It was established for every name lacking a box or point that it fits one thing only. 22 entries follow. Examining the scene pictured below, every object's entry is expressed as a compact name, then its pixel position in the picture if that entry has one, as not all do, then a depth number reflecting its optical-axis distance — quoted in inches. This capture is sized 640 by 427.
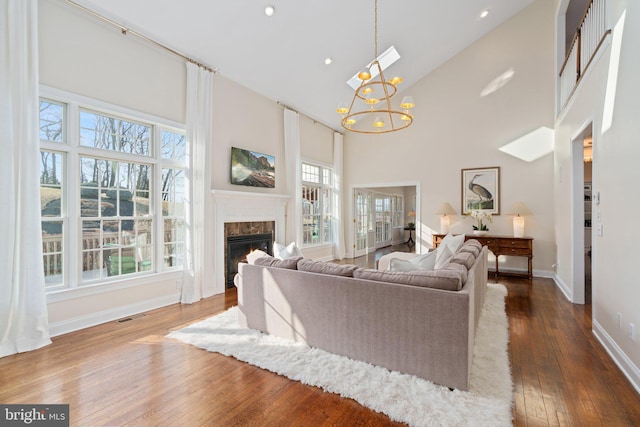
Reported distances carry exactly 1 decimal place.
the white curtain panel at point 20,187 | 109.3
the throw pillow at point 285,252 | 137.5
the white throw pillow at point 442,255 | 127.3
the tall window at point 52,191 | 126.0
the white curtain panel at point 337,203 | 312.7
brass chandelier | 286.1
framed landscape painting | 205.5
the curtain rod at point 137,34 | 129.9
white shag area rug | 74.7
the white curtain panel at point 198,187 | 173.0
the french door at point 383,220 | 389.7
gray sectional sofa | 85.0
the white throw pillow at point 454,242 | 146.0
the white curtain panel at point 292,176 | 250.5
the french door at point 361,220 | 328.8
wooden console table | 227.1
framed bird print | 251.4
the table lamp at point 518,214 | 233.8
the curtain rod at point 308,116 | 247.1
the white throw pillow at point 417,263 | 107.5
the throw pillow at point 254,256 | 131.5
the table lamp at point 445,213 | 263.1
